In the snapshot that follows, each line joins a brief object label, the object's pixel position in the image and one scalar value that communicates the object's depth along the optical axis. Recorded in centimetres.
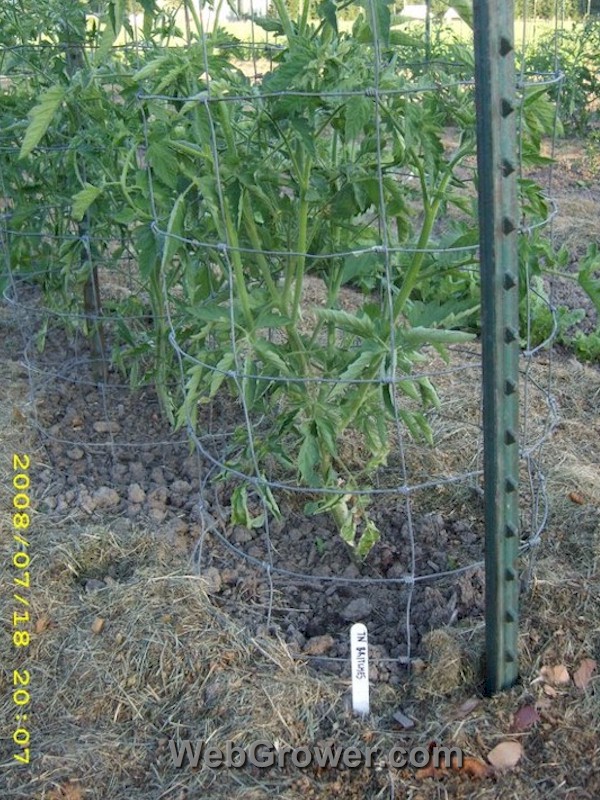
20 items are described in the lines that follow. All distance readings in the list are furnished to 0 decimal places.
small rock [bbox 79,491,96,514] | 274
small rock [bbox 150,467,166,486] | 289
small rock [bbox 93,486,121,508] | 278
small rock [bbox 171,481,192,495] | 283
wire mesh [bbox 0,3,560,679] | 194
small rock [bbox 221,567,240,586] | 244
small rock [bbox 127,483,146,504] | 279
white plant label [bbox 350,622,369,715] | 194
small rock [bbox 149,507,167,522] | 268
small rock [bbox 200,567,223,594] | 236
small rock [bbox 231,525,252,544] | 260
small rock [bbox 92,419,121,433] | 319
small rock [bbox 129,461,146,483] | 293
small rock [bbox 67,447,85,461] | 306
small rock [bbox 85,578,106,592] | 241
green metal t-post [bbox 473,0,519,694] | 160
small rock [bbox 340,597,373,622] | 230
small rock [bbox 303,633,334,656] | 218
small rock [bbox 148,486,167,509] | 275
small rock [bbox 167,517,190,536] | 261
